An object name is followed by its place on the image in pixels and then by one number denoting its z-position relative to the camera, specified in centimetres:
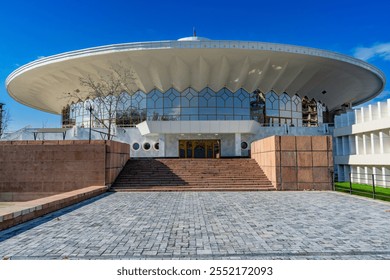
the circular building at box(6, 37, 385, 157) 2917
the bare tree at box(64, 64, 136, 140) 3262
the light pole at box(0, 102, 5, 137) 5212
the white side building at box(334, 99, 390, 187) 2159
